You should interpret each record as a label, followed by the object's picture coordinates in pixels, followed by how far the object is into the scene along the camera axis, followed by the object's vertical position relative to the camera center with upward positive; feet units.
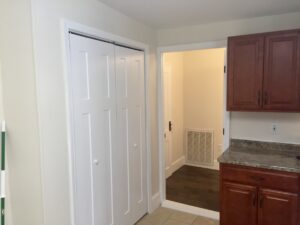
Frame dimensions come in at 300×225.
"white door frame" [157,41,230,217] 9.27 -0.33
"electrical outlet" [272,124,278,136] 8.63 -1.32
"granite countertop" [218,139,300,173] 7.22 -2.13
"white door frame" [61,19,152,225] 5.83 +1.27
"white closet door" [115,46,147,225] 8.23 -1.50
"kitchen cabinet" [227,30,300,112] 7.41 +0.67
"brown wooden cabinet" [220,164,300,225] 7.04 -3.22
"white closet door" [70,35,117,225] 6.37 -0.96
